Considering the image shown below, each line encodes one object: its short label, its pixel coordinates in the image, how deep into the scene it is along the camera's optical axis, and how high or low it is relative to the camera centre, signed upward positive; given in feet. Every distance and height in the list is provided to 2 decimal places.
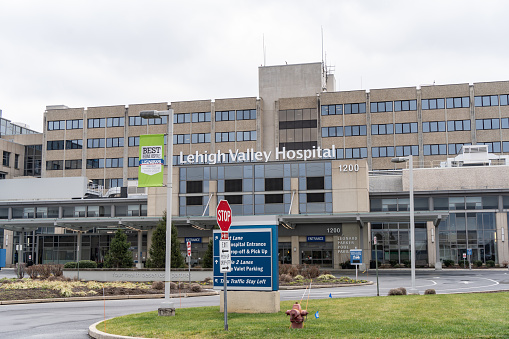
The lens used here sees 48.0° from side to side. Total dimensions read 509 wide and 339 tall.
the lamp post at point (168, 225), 60.03 +0.96
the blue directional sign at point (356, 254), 109.19 -3.98
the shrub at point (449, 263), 216.54 -11.43
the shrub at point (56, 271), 150.71 -9.46
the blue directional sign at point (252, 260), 60.34 -2.77
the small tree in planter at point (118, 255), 152.87 -5.45
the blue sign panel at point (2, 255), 135.80 -4.82
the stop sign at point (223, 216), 44.55 +1.41
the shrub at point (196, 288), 108.88 -10.23
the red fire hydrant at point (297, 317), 45.19 -6.57
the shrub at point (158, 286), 109.09 -9.79
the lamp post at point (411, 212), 92.99 +3.48
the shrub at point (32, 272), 139.40 -9.03
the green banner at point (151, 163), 62.64 +7.84
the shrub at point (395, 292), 85.65 -8.80
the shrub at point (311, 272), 144.97 -9.88
